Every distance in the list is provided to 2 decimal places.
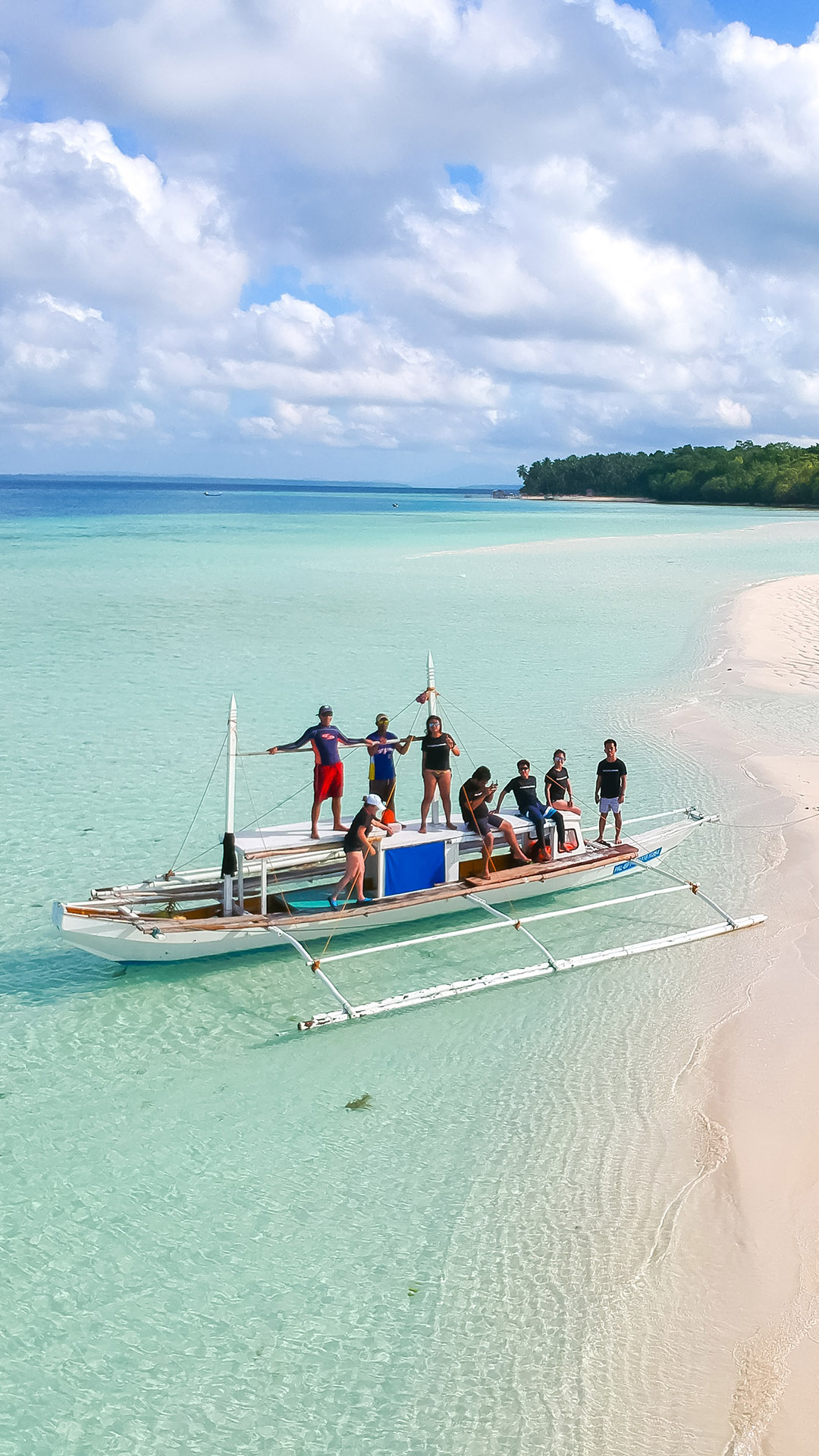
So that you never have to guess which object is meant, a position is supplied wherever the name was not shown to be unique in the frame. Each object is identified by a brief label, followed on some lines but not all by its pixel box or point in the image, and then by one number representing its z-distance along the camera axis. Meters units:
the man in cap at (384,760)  13.38
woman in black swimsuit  13.88
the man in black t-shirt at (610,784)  14.83
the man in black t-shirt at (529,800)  13.48
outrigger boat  11.23
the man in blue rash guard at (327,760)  13.49
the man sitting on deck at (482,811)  12.95
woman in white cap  12.01
